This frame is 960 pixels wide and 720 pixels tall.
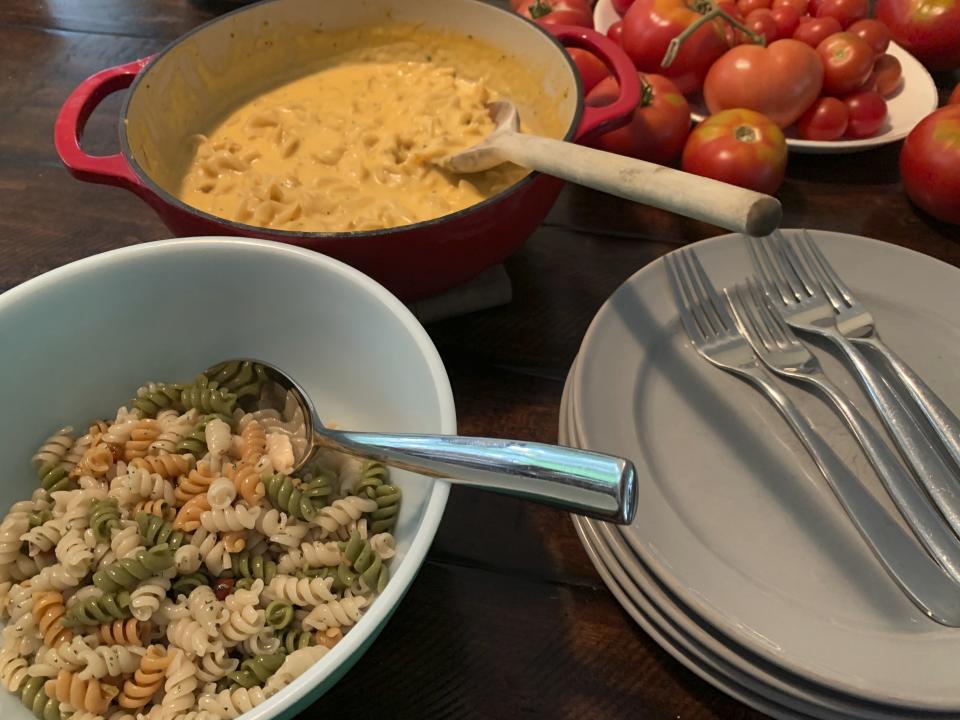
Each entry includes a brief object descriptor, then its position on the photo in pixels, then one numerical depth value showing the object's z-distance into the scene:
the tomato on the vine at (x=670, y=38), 0.61
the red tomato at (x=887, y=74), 0.61
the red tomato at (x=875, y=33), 0.61
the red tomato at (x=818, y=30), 0.62
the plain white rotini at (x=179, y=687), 0.29
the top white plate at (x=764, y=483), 0.31
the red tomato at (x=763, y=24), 0.63
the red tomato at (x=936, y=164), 0.51
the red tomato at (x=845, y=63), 0.58
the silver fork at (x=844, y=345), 0.36
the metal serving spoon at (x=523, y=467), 0.25
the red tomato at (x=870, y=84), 0.60
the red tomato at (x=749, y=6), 0.66
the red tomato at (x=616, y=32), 0.66
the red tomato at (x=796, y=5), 0.66
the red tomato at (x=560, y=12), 0.65
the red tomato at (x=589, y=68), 0.61
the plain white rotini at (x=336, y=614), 0.31
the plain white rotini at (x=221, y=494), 0.34
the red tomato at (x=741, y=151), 0.53
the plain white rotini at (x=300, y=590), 0.32
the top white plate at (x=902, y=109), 0.56
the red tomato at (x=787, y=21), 0.65
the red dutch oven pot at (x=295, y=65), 0.39
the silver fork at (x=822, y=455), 0.33
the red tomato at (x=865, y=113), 0.58
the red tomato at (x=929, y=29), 0.64
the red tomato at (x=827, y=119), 0.58
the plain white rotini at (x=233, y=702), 0.29
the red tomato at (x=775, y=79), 0.57
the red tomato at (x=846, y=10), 0.64
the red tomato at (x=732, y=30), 0.64
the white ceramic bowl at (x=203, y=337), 0.36
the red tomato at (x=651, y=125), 0.56
